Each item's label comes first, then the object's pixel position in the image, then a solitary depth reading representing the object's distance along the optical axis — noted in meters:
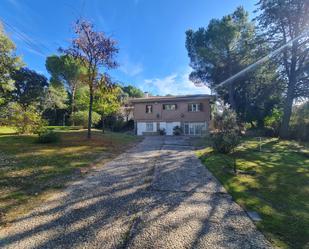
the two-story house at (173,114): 20.63
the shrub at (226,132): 8.69
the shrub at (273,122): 18.62
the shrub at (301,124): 15.37
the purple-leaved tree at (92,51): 11.24
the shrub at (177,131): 20.58
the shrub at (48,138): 9.89
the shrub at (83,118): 21.89
